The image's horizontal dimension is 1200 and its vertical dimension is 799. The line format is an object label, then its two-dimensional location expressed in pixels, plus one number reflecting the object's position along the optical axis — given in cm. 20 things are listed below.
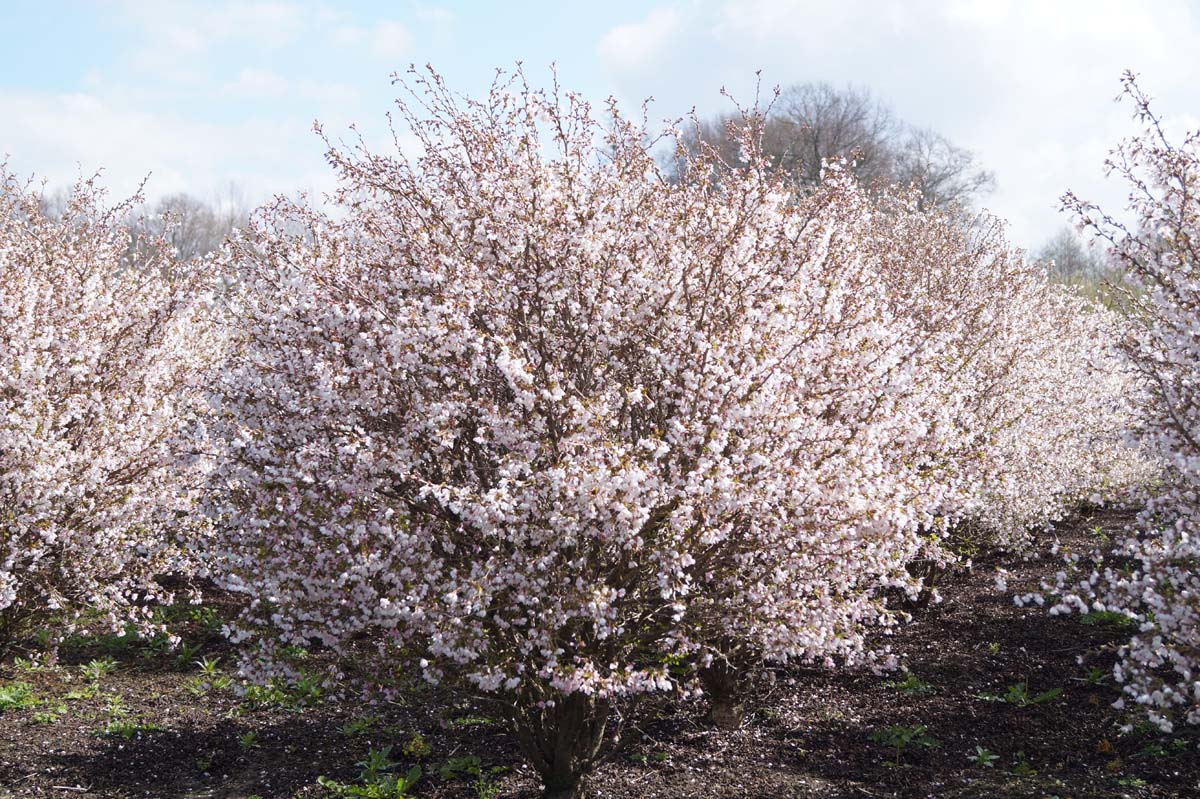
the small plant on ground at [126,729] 740
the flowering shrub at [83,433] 705
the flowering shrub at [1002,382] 940
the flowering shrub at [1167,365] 456
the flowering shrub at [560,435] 482
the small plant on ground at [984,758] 627
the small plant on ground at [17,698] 771
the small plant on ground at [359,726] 745
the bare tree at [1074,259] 3906
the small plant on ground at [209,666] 888
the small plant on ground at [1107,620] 841
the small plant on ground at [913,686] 775
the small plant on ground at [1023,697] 725
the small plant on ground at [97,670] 870
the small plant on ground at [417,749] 681
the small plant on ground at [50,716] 750
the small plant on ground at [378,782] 609
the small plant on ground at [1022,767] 605
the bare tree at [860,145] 3234
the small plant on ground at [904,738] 667
